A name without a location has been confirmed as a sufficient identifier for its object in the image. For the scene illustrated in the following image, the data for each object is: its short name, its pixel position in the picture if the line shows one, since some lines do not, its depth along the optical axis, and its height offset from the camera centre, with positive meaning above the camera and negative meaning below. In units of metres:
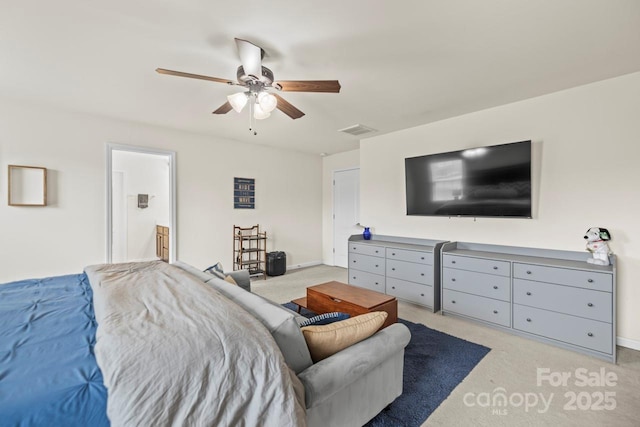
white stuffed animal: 2.60 -0.30
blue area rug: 1.77 -1.27
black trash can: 5.26 -0.96
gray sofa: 1.27 -0.77
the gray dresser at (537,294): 2.43 -0.81
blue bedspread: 0.89 -0.59
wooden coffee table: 2.62 -0.86
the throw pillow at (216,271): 2.56 -0.55
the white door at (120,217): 6.37 -0.10
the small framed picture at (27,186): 3.28 +0.33
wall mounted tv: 3.13 +0.38
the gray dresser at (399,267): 3.56 -0.76
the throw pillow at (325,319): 1.68 -0.65
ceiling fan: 2.11 +1.03
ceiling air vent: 4.22 +1.29
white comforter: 0.90 -0.55
